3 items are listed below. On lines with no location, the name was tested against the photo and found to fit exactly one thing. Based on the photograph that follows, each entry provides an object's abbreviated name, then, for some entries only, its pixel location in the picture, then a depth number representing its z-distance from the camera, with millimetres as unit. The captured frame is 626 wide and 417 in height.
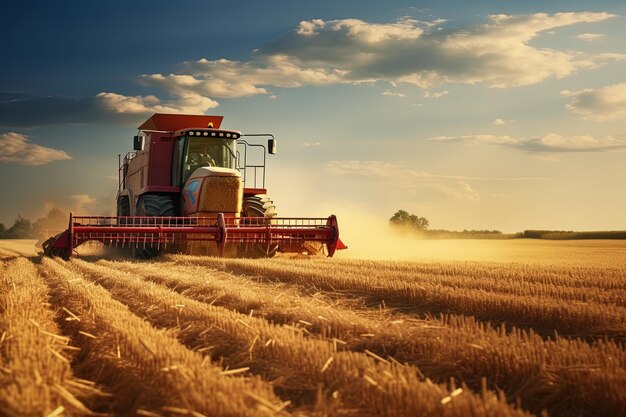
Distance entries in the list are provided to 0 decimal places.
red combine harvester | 15812
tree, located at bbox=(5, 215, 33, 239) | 53562
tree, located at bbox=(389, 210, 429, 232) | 44212
